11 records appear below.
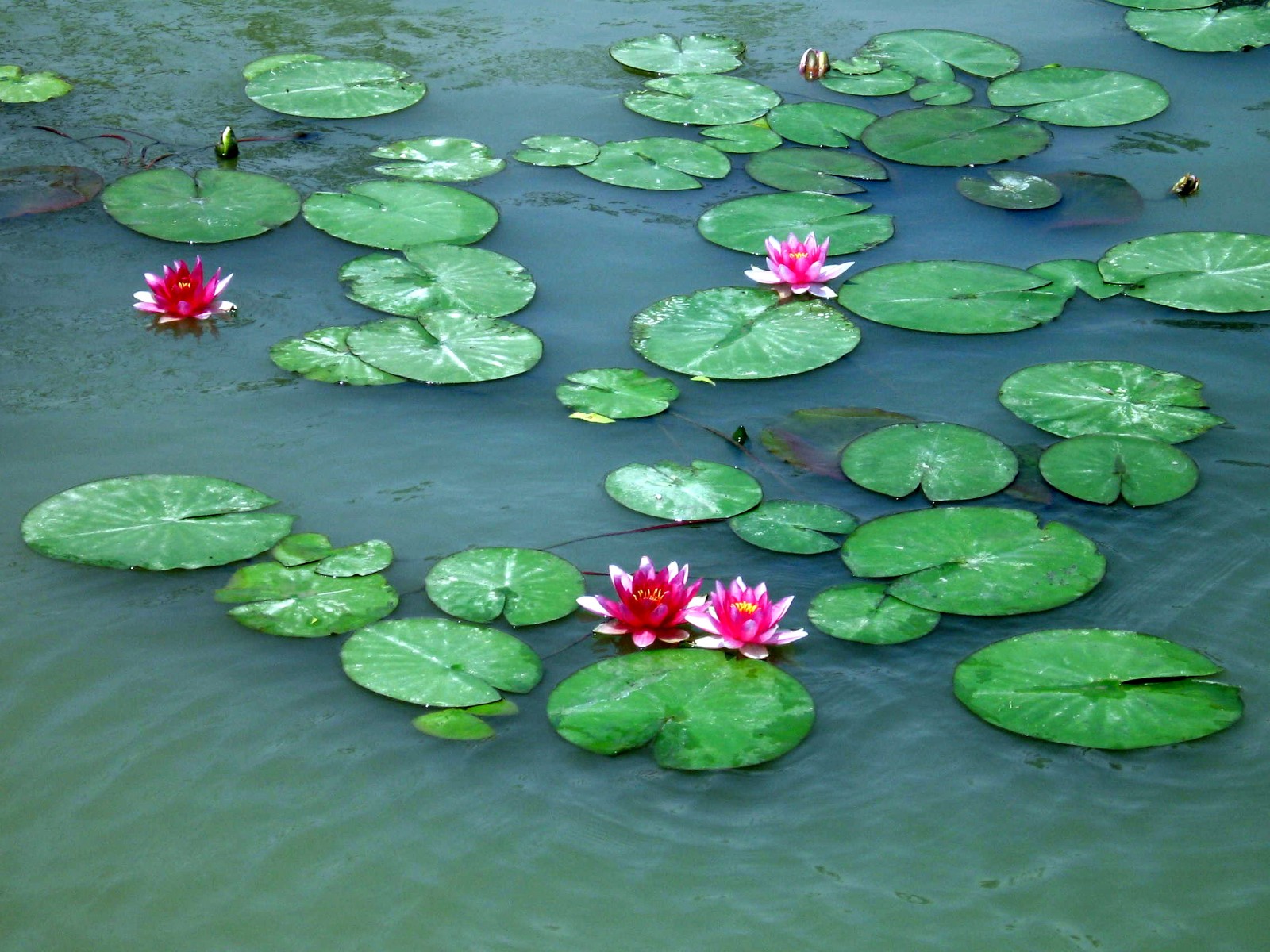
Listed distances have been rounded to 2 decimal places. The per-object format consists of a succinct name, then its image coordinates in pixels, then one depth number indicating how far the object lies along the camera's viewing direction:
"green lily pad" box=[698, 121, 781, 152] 4.83
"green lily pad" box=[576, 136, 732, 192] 4.64
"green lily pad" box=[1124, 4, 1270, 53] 5.56
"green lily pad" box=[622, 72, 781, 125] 5.07
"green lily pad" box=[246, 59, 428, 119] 5.09
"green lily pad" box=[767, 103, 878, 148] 4.88
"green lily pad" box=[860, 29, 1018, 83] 5.36
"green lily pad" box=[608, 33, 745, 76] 5.50
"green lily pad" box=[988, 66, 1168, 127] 5.00
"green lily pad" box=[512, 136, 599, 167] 4.77
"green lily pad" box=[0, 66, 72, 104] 5.18
